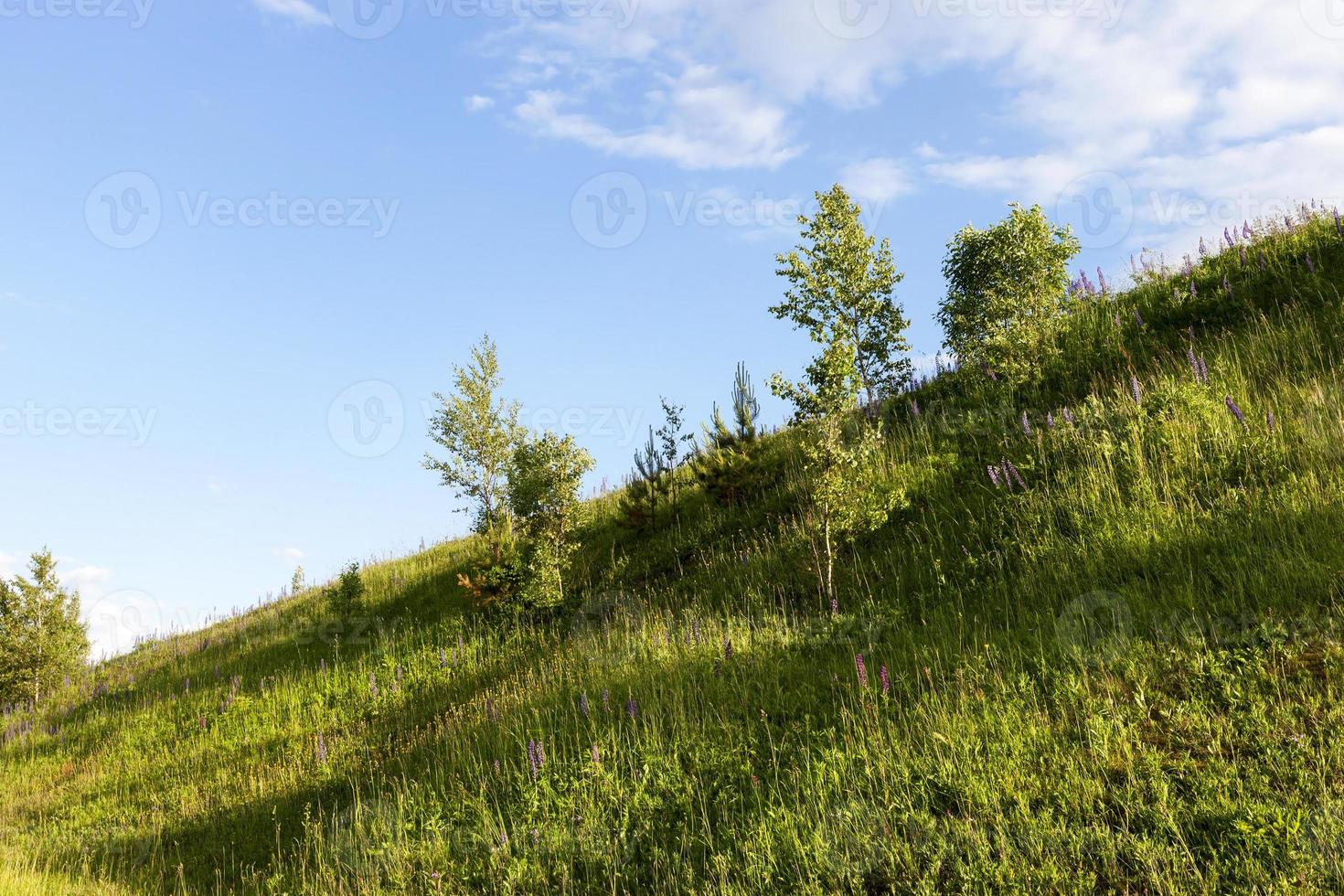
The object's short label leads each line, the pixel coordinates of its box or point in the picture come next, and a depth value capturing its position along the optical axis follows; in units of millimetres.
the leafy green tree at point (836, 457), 9297
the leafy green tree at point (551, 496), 13139
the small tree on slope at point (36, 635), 17688
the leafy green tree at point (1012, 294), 12469
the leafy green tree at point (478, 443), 19297
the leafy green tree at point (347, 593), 16016
